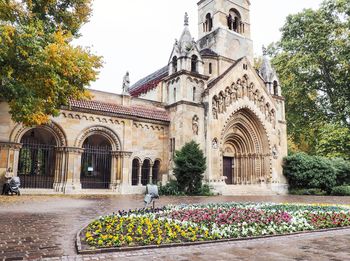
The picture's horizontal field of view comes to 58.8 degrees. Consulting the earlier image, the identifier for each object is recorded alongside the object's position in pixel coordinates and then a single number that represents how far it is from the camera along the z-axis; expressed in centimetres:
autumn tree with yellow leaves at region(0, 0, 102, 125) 1121
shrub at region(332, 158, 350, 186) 3030
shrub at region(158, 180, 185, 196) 2245
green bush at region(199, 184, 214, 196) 2292
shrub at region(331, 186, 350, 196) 2773
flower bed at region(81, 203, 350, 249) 662
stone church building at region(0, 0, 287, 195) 2134
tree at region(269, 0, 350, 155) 3334
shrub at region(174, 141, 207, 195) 2230
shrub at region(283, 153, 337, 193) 2827
